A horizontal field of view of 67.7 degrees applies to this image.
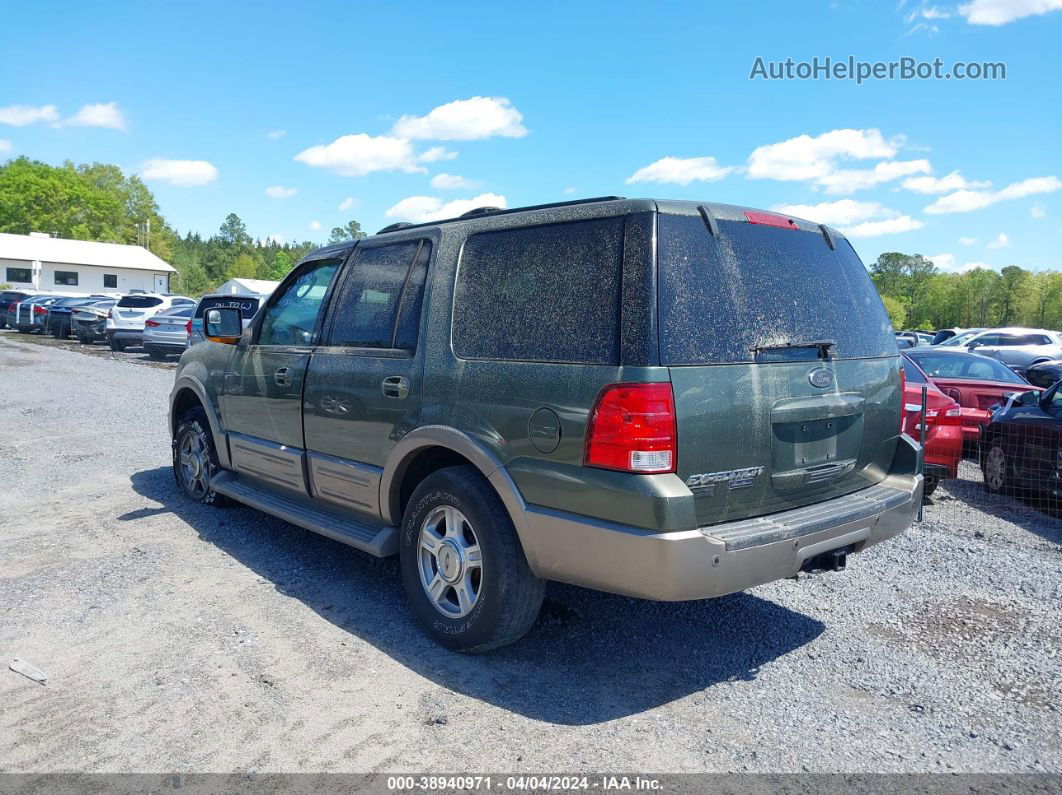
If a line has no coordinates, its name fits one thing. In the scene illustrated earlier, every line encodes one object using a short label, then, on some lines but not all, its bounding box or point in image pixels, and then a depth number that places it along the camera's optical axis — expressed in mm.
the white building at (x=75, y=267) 64875
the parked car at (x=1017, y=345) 21000
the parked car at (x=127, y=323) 23094
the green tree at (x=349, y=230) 143025
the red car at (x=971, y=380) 9328
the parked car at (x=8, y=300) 35844
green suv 3145
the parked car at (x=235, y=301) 13350
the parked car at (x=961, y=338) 24594
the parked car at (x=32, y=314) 32875
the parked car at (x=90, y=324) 27156
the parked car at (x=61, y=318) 29922
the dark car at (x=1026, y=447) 7289
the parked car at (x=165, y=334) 21297
